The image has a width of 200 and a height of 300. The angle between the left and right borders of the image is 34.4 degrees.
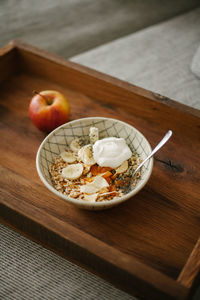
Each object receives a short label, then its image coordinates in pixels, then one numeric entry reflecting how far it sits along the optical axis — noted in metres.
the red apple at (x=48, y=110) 0.98
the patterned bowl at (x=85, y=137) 0.81
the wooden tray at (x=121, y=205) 0.65
